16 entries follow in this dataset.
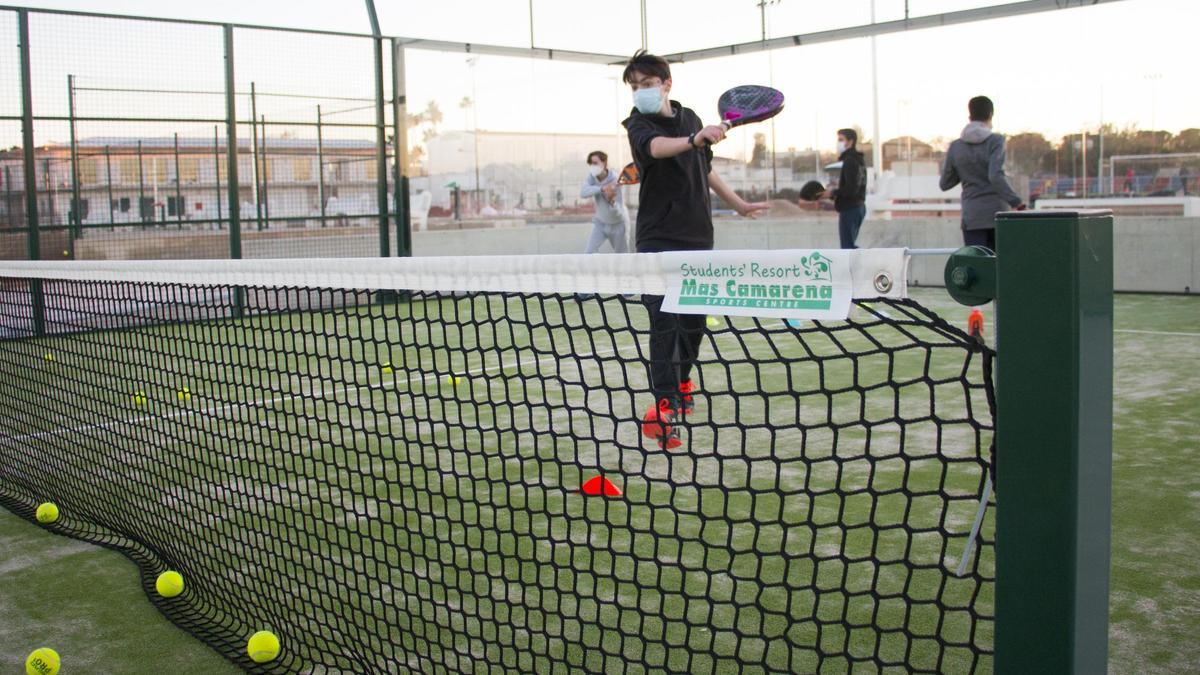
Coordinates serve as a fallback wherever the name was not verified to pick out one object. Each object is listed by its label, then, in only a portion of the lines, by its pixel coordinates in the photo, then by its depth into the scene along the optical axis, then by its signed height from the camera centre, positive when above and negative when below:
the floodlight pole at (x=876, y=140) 14.02 +1.50
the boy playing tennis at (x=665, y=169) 4.77 +0.41
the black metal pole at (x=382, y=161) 12.22 +1.17
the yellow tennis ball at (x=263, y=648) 2.86 -0.99
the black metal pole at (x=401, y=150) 12.38 +1.30
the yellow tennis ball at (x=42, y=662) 2.79 -1.00
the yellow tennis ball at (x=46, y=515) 4.26 -0.95
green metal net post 1.34 -0.23
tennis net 2.74 -0.91
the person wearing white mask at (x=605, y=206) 10.91 +0.55
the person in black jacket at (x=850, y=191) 10.34 +0.62
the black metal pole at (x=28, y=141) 9.91 +1.20
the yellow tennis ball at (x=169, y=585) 3.38 -0.98
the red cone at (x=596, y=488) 3.82 -0.82
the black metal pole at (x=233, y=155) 11.19 +1.17
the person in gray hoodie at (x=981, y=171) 7.71 +0.60
